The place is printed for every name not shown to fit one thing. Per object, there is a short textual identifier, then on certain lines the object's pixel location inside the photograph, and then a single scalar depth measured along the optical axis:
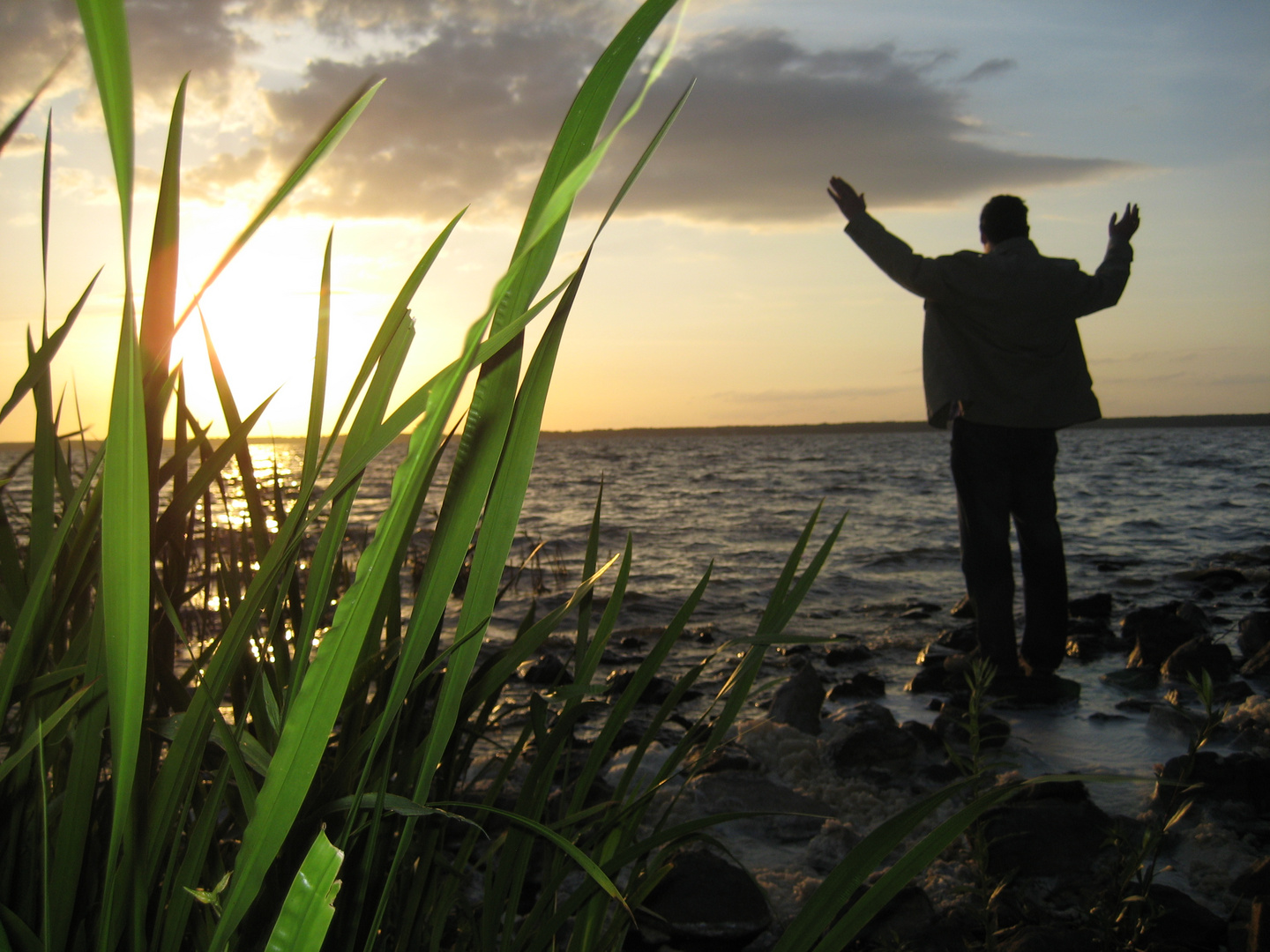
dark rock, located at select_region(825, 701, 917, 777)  3.03
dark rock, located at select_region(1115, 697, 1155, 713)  3.59
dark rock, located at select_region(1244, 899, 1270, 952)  1.53
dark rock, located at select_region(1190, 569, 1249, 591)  7.12
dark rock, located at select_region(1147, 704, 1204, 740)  3.27
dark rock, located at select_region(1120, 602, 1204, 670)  4.65
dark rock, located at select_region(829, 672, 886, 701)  4.22
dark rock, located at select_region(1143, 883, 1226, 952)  1.65
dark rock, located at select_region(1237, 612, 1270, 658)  4.68
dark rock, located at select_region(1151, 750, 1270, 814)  2.42
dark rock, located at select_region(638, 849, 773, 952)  1.77
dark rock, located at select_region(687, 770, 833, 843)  2.51
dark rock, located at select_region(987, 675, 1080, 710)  3.63
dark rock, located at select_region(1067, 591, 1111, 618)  6.12
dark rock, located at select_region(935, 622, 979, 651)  5.16
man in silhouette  3.61
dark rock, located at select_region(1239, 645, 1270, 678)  4.18
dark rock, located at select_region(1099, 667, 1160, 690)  4.09
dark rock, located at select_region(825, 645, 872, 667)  5.03
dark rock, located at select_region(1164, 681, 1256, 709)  3.71
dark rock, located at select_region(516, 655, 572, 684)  4.53
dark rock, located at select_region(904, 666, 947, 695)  4.24
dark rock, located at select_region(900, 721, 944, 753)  3.20
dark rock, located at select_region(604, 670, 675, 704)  4.16
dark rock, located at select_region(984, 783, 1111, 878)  2.06
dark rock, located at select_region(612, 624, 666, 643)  6.04
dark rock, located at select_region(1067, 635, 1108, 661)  4.89
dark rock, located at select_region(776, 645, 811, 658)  5.22
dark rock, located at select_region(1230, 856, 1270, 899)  1.87
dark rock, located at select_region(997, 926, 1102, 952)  1.52
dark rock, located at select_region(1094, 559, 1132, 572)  8.17
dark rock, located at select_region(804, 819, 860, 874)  2.24
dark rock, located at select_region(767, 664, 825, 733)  3.61
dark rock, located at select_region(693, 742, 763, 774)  2.91
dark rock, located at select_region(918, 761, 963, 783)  2.89
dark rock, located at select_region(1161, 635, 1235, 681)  4.20
